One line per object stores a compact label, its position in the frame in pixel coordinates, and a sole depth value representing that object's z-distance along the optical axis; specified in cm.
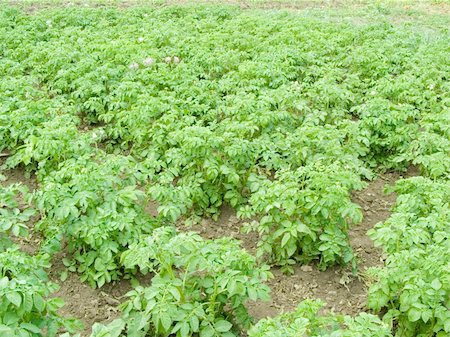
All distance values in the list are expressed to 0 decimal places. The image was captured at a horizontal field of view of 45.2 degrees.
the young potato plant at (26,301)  315
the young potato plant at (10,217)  419
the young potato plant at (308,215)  457
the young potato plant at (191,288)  350
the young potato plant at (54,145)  538
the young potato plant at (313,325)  314
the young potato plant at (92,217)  440
